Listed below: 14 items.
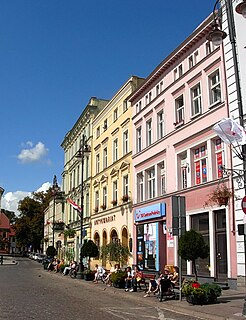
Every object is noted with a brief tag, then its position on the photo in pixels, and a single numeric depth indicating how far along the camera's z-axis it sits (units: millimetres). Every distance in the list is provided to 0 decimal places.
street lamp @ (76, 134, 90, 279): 30070
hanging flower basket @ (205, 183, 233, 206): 19425
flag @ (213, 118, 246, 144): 12664
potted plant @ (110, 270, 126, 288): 21734
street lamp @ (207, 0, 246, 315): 11938
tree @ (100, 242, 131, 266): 30688
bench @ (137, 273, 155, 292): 20369
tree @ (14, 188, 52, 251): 96375
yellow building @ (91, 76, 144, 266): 33500
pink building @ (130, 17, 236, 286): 20766
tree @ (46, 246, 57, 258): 49906
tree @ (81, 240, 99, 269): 30241
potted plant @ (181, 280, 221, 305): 14211
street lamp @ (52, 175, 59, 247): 50988
